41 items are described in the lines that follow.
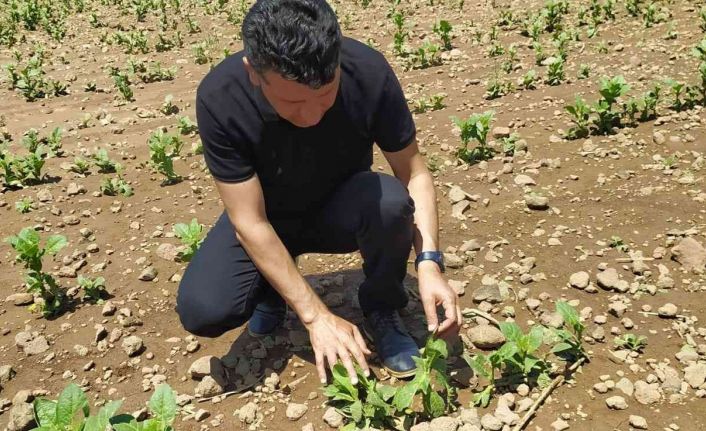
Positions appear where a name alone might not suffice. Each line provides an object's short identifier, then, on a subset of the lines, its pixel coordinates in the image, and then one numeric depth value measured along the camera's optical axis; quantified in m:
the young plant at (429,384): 2.66
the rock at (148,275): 4.05
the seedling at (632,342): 3.04
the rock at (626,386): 2.81
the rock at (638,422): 2.63
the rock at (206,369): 3.21
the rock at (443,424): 2.65
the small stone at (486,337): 3.18
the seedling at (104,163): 5.57
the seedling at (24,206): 5.00
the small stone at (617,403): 2.74
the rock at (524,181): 4.54
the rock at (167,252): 4.27
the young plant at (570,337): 2.97
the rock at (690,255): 3.47
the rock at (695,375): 2.78
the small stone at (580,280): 3.48
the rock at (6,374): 3.31
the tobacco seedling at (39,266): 3.73
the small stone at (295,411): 2.92
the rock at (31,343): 3.50
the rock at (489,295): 3.50
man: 2.58
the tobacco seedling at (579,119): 5.03
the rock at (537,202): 4.21
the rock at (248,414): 2.93
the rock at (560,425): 2.68
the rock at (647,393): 2.75
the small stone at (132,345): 3.43
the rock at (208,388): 3.11
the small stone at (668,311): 3.19
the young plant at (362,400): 2.72
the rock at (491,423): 2.70
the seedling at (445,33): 7.70
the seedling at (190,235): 3.93
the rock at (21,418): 2.96
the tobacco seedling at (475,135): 4.93
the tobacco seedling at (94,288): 3.85
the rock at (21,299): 3.94
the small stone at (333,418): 2.84
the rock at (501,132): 5.26
